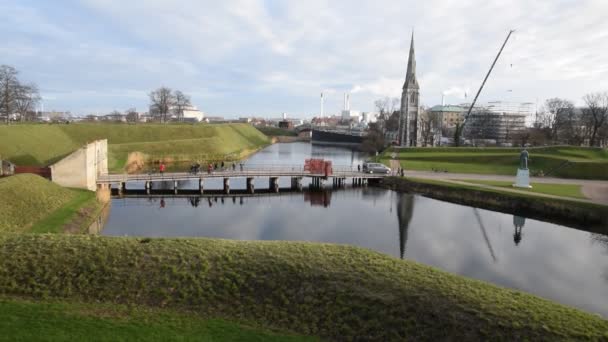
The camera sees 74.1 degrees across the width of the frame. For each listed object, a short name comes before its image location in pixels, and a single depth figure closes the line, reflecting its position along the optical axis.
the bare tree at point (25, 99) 71.12
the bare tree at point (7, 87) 63.41
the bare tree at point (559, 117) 83.10
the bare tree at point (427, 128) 97.07
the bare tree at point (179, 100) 125.36
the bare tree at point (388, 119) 108.20
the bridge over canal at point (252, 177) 38.44
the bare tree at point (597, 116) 70.92
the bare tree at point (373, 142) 87.38
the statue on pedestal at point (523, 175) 37.75
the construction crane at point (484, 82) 82.72
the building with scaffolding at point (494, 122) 108.12
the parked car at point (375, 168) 47.56
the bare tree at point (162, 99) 113.96
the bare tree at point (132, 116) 139.26
